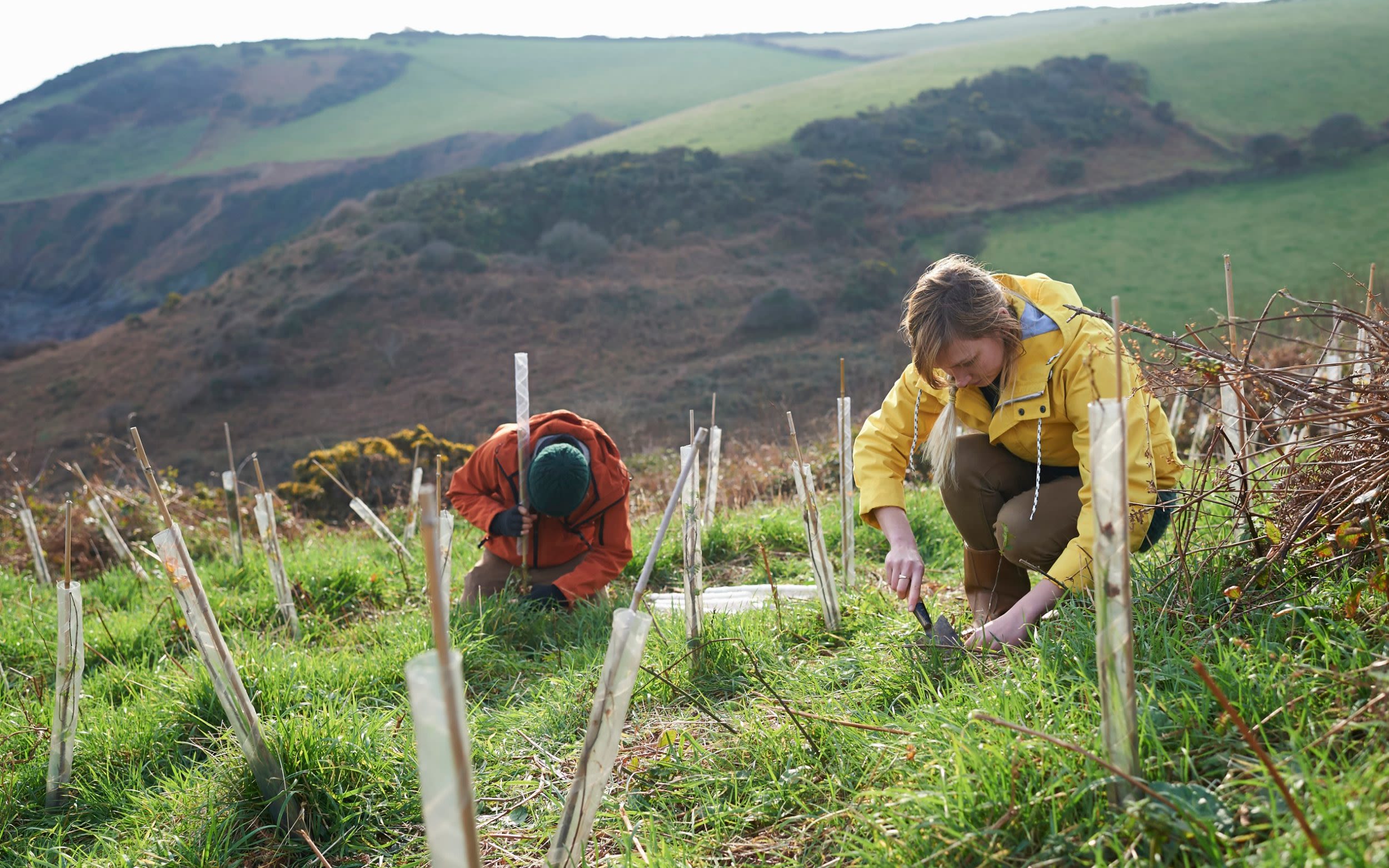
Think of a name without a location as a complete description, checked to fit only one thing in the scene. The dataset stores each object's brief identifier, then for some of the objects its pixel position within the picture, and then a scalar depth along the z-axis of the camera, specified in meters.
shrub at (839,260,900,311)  26.56
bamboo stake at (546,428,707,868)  1.43
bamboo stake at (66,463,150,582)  4.33
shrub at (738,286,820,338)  25.84
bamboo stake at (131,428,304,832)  1.93
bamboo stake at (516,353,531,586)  3.32
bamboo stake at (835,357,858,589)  3.27
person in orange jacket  3.80
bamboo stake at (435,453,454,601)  2.71
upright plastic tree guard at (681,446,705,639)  2.68
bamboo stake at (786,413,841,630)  2.85
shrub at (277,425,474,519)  9.14
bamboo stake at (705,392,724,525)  3.63
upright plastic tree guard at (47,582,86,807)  2.29
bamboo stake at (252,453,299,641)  3.44
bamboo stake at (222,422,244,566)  4.03
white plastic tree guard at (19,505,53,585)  4.65
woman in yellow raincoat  2.28
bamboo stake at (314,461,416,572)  3.98
